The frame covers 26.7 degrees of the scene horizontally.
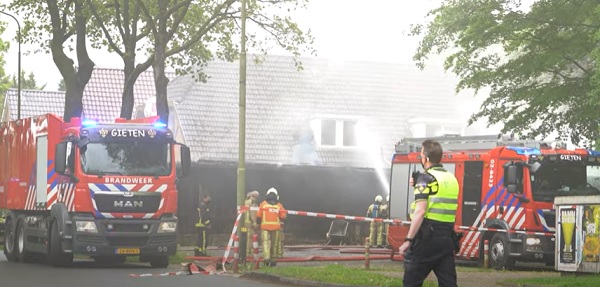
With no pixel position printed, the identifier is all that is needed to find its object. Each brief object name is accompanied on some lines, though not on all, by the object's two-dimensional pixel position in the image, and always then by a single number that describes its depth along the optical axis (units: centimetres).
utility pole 2425
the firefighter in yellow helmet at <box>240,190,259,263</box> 2423
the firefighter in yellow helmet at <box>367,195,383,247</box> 3844
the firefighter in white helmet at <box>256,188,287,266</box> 2511
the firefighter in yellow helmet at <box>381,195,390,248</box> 3065
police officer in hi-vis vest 1112
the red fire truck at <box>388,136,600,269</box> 2511
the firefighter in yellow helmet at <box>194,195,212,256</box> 2991
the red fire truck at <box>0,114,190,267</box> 2419
